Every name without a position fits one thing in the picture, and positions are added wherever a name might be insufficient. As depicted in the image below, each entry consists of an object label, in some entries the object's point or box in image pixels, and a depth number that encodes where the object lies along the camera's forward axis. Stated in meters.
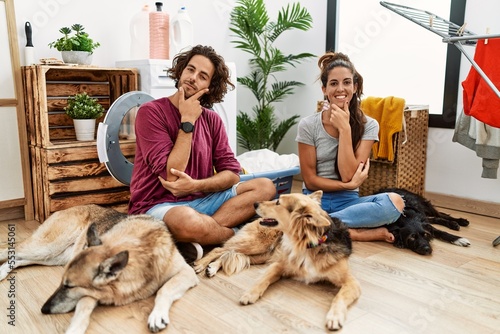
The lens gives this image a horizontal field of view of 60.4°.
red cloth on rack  2.53
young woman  2.55
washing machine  2.92
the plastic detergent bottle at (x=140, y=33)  3.44
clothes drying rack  2.05
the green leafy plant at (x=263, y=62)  4.06
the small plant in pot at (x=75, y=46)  3.03
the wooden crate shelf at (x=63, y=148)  2.88
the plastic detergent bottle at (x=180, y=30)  3.44
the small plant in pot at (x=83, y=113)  3.07
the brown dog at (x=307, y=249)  1.85
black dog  2.51
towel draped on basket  3.23
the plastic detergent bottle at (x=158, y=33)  3.38
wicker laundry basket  3.35
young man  2.20
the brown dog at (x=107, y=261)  1.61
